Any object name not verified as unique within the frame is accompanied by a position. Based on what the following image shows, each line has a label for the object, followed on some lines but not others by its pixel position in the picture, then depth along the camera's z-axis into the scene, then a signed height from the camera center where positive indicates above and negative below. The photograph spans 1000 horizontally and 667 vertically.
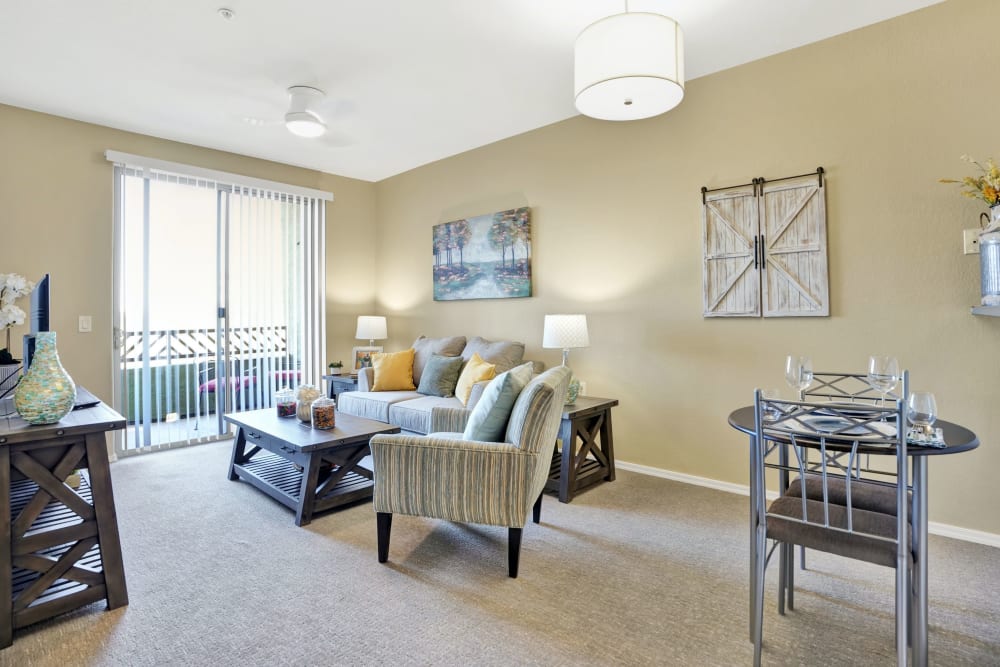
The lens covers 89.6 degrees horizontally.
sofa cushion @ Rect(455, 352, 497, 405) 3.94 -0.32
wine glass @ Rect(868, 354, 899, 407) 1.95 -0.17
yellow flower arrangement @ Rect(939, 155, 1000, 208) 2.23 +0.68
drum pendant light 2.12 +1.18
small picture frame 5.21 -0.22
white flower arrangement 2.15 +0.18
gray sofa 3.87 -0.53
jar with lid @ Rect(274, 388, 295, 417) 3.48 -0.48
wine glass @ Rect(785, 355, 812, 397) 2.04 -0.16
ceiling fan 3.51 +1.65
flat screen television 2.41 +0.12
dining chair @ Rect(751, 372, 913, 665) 1.48 -0.61
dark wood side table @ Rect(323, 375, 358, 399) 4.98 -0.50
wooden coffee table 2.86 -0.76
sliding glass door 4.32 +0.32
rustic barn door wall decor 2.94 +0.51
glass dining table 1.51 -0.61
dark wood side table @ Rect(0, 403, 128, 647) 1.79 -0.73
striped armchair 2.21 -0.62
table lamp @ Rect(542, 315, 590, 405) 3.56 +0.01
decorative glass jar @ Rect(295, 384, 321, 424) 3.33 -0.45
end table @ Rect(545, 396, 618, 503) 3.18 -0.79
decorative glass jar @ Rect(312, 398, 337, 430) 3.17 -0.50
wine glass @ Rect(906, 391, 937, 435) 1.68 -0.27
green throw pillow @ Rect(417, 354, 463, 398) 4.27 -0.37
